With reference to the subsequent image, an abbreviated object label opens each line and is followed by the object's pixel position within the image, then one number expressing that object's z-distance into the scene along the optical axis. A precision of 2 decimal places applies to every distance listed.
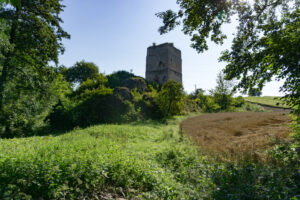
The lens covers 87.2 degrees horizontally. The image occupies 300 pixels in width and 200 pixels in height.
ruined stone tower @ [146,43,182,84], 34.59
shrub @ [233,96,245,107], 26.95
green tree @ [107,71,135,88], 30.20
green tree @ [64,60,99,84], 38.28
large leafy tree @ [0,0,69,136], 9.42
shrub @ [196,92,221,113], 25.24
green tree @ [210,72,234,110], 26.78
